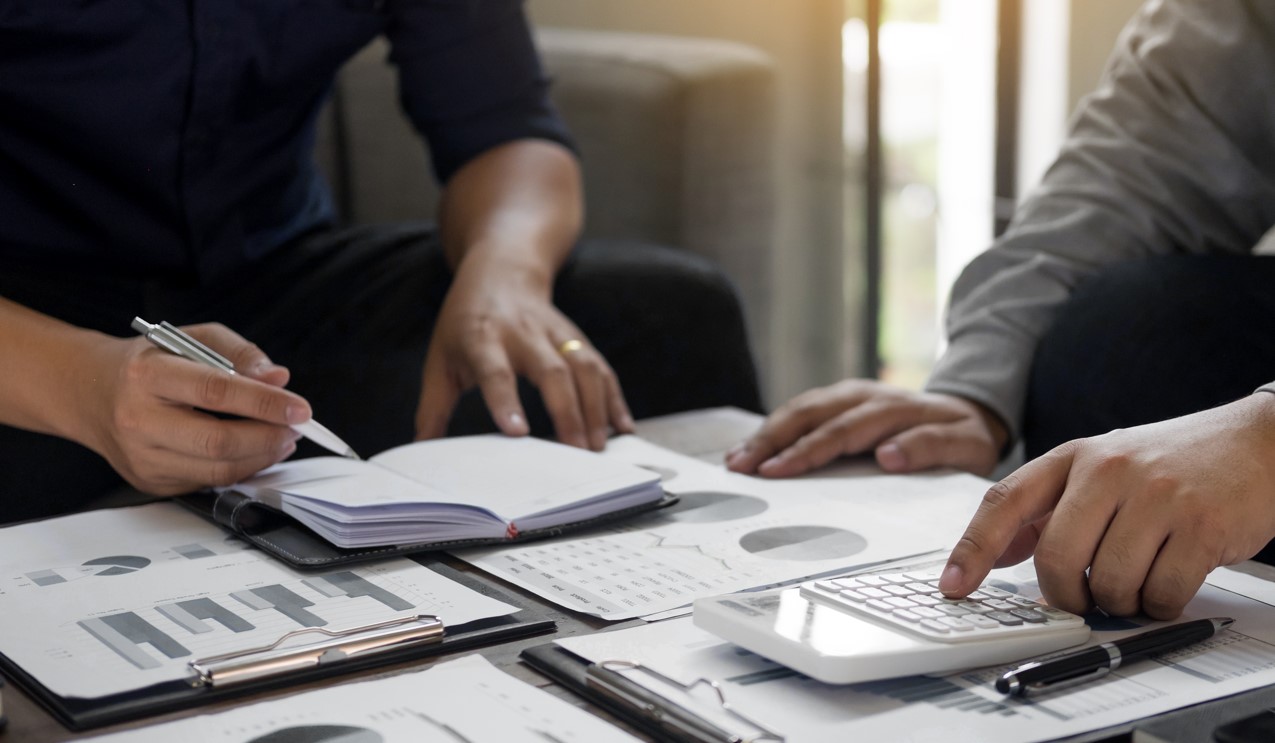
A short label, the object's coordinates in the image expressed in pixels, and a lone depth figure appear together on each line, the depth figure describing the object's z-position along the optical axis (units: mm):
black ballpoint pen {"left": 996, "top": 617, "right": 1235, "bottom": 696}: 1365
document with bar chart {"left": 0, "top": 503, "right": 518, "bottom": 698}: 1411
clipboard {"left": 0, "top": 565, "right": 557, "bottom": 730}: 1367
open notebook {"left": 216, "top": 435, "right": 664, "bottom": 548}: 1551
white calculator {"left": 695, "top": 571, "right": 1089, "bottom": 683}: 1364
